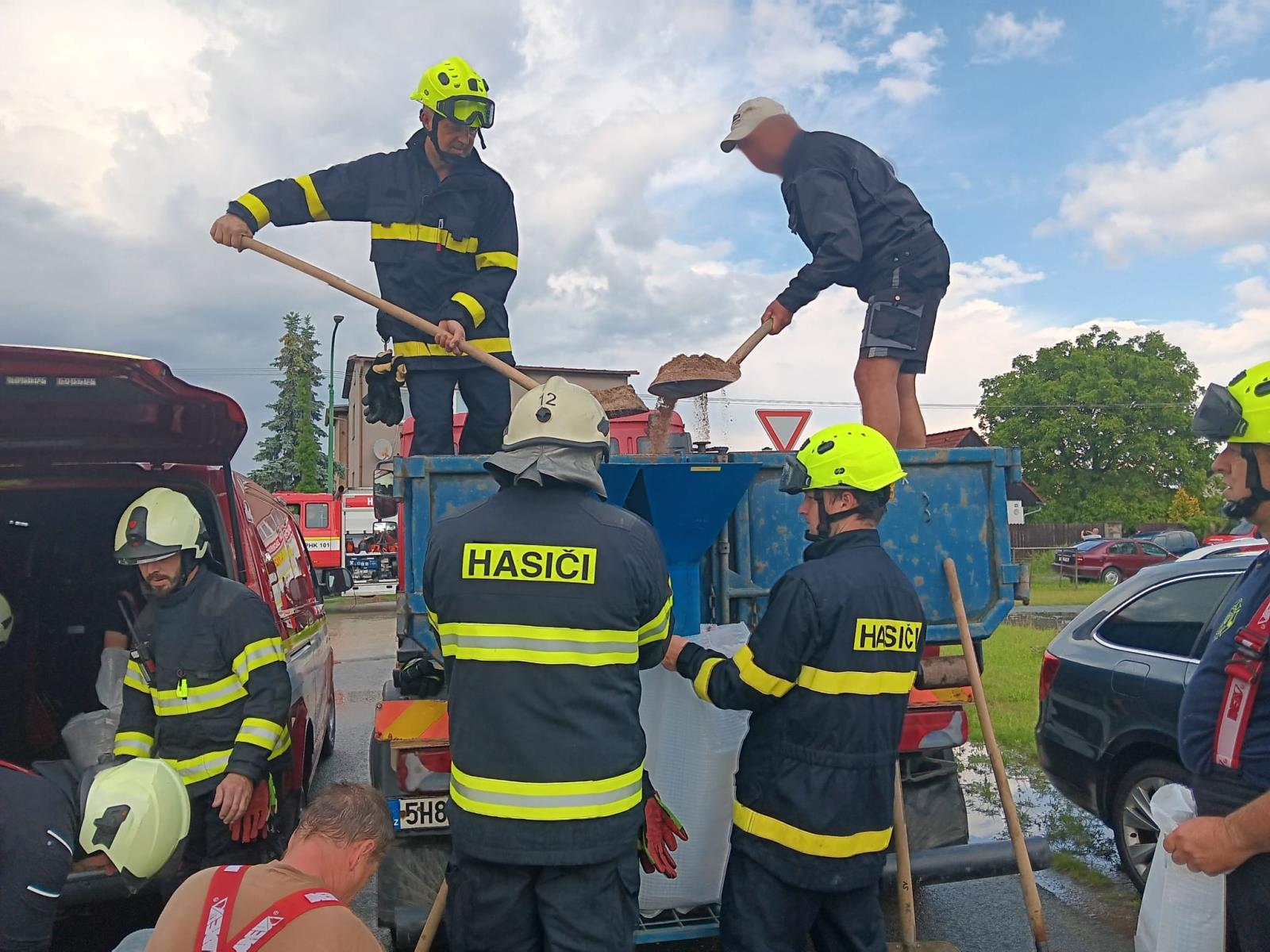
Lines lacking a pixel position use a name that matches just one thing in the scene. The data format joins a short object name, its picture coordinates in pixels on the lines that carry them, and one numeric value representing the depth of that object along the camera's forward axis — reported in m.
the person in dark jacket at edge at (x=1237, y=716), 2.06
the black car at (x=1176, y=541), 27.47
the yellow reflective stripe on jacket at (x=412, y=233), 4.71
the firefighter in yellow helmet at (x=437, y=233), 4.58
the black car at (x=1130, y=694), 4.29
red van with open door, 3.36
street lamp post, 26.81
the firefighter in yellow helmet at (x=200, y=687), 3.28
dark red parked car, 27.12
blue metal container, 3.27
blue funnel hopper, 3.10
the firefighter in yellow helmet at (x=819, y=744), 2.65
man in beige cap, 4.43
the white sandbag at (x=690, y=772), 3.01
